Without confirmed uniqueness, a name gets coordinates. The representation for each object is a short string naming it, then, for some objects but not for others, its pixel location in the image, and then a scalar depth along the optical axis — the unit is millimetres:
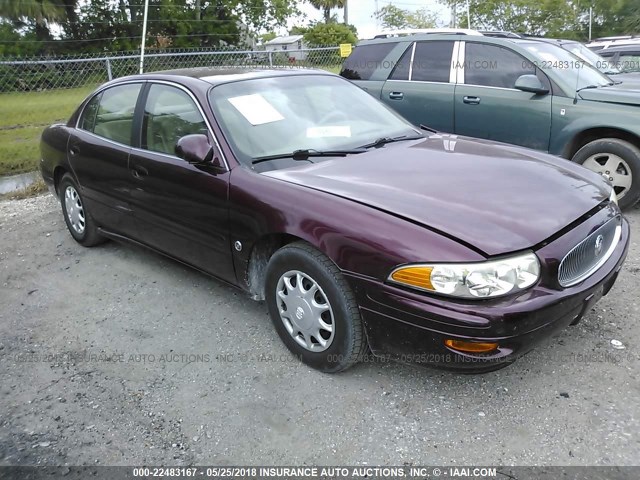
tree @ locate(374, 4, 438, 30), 40344
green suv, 5207
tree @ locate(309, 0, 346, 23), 49406
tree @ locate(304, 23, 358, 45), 34125
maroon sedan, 2408
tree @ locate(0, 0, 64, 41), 30292
